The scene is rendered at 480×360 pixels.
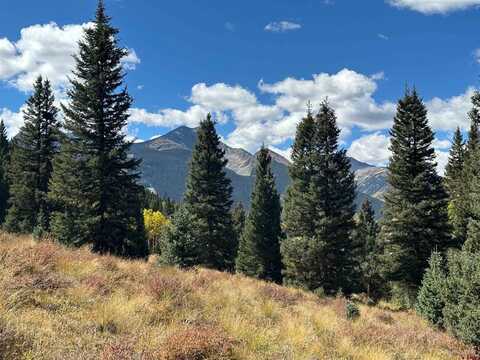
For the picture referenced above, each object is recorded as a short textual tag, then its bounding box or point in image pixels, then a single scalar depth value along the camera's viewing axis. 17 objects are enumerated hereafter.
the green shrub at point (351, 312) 13.81
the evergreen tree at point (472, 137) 42.66
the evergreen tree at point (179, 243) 23.00
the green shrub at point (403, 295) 27.23
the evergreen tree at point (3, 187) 55.28
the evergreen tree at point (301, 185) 29.55
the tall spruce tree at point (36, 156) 37.56
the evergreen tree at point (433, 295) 17.31
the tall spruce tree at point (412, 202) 27.16
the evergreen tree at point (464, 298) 12.68
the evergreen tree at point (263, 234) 38.75
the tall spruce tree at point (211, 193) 35.88
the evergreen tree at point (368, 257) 36.60
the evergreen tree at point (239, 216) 66.81
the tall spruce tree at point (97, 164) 23.48
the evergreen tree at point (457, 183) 30.33
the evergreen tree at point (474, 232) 17.23
